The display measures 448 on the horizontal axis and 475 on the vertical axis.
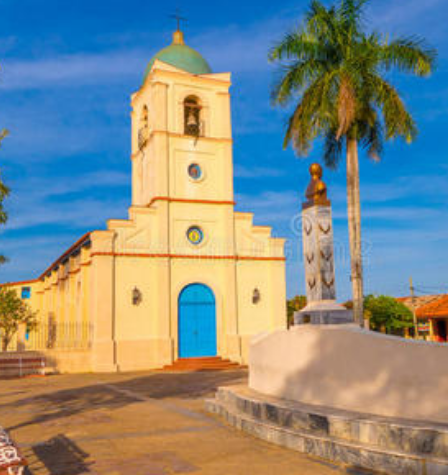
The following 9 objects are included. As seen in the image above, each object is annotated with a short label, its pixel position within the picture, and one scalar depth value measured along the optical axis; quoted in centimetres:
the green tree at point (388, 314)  4584
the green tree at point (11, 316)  3684
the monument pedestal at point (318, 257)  984
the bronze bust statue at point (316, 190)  1023
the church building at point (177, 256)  2355
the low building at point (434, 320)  3628
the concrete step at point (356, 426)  630
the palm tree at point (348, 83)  1583
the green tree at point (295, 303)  5600
